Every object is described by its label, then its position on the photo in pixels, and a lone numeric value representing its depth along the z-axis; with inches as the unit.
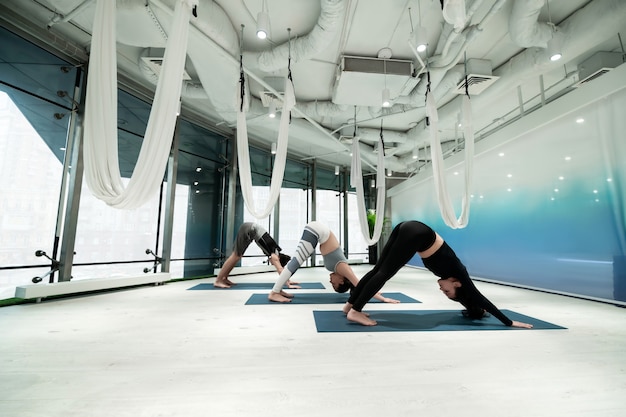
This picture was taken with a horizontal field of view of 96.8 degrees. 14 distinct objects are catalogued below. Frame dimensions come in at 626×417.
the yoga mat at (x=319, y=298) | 139.1
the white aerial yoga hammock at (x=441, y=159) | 165.5
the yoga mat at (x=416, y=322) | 92.7
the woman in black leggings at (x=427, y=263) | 93.7
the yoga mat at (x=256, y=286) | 185.2
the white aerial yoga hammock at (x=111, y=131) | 90.5
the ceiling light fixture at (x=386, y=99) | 175.6
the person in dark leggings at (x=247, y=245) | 181.2
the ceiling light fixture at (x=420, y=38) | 131.9
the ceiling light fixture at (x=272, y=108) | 215.0
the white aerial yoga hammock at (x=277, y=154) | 163.9
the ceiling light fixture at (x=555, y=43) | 142.9
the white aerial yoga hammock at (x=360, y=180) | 233.1
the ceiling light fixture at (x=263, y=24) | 120.6
